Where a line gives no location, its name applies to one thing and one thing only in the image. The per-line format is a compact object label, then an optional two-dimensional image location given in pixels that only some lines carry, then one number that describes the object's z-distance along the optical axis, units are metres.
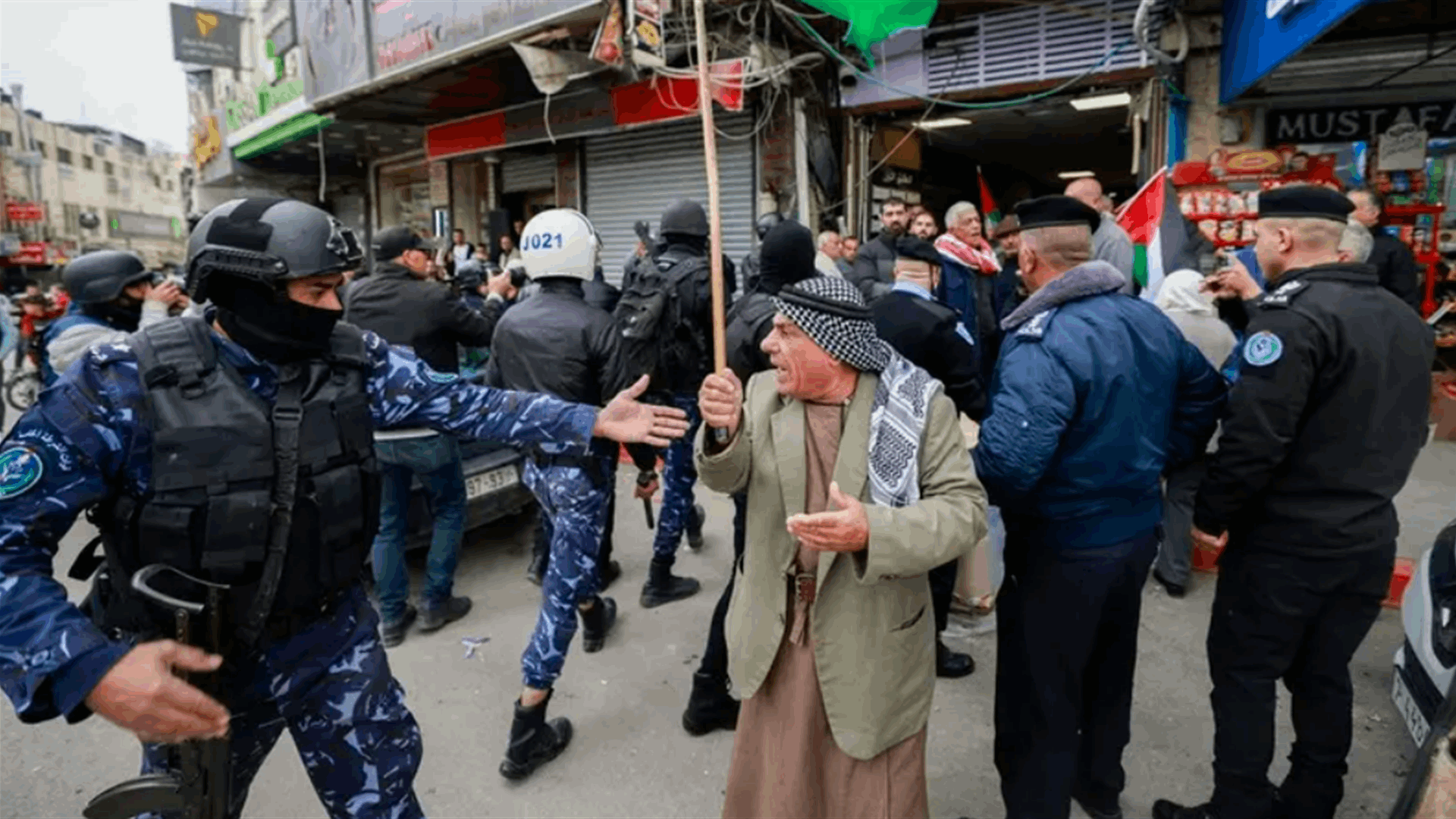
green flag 5.25
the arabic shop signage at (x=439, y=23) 7.65
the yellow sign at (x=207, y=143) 18.19
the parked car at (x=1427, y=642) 2.52
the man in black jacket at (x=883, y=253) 6.17
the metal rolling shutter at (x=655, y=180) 9.27
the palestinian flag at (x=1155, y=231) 5.02
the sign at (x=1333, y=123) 6.73
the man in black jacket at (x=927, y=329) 3.03
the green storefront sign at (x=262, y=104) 14.33
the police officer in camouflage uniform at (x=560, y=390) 3.09
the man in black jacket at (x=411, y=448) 4.09
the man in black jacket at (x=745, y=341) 3.20
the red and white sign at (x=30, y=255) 31.00
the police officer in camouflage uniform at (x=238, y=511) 1.53
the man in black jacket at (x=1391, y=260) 5.33
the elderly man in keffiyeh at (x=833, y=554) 2.06
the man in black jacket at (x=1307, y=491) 2.29
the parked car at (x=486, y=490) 4.64
